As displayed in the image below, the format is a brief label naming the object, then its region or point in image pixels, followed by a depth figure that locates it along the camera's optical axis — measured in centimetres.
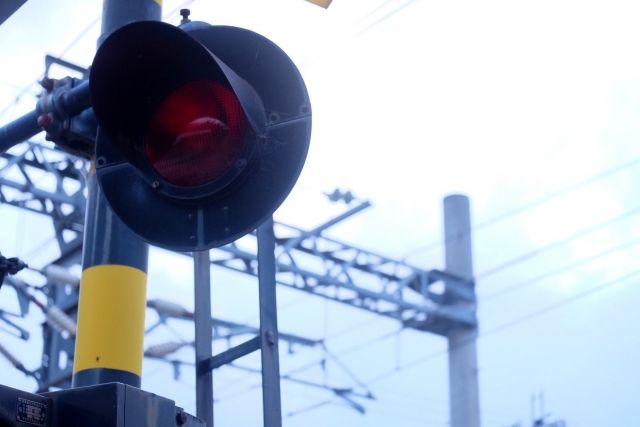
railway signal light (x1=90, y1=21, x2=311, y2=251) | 485
